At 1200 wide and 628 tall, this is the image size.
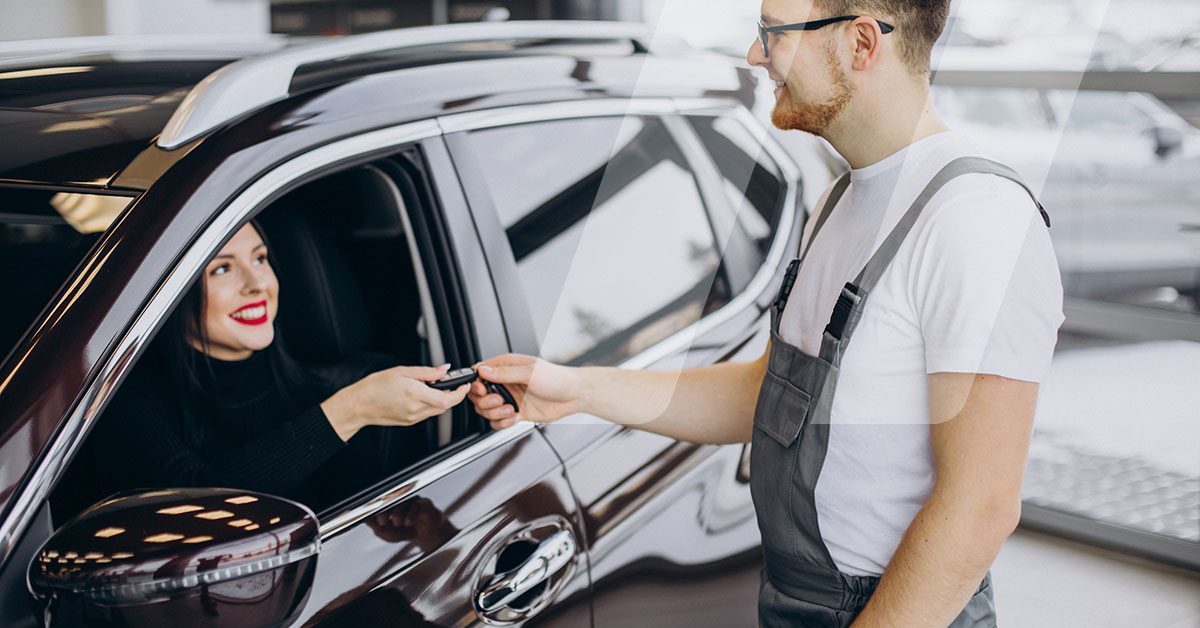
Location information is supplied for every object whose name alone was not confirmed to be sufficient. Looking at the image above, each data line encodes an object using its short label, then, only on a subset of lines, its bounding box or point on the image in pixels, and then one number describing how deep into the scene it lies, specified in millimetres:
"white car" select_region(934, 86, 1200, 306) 5891
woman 1530
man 1180
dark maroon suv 1049
